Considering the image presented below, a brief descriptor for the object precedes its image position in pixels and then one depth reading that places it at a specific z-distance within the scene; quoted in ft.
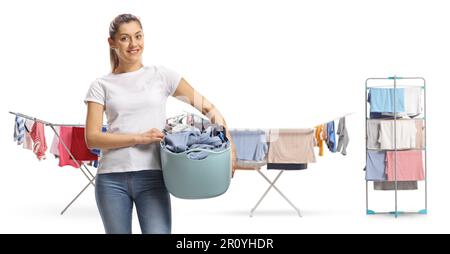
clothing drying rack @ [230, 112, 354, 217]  21.45
